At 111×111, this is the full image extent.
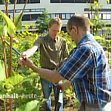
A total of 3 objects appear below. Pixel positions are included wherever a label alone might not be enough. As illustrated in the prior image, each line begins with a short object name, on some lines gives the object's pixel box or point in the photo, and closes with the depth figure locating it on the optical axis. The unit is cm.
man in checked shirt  176
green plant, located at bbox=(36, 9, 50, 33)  2102
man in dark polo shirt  335
